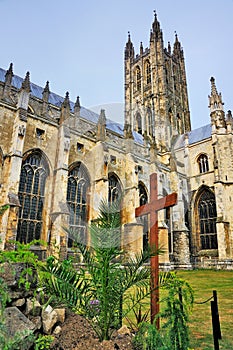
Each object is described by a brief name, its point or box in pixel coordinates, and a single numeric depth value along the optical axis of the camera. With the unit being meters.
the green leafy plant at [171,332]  2.96
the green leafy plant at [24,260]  3.72
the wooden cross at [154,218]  3.87
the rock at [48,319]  3.62
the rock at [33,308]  3.75
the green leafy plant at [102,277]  3.55
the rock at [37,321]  3.53
